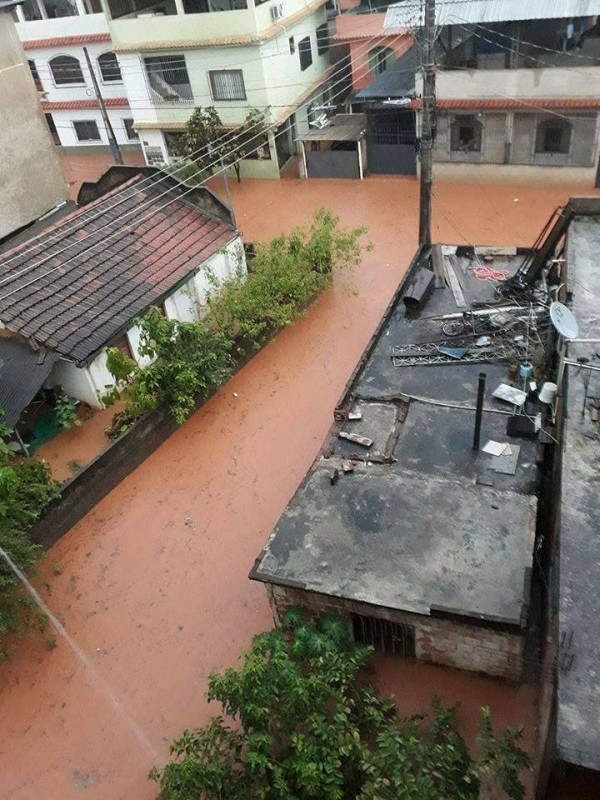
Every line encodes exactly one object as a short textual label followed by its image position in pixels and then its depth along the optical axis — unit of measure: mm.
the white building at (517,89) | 22703
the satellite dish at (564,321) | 10398
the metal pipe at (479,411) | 11305
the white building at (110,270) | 16453
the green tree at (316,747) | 7809
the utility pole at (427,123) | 15697
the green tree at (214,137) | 27719
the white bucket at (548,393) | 11633
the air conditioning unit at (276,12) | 26844
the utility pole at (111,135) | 28548
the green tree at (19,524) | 11273
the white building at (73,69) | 30766
